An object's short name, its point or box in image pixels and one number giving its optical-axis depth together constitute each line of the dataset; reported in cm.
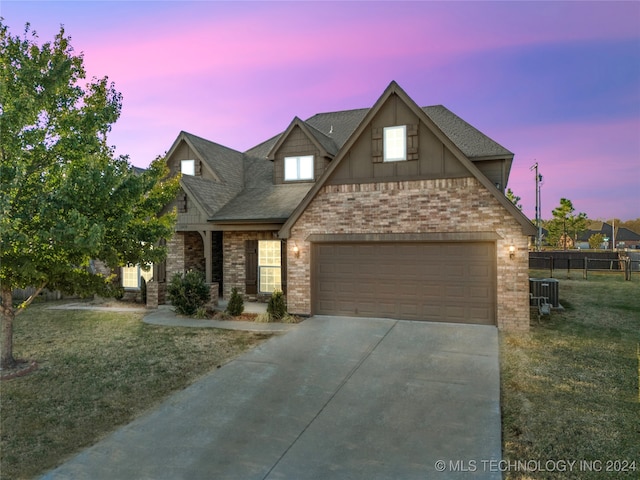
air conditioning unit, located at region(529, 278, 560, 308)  1477
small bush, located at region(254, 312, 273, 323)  1269
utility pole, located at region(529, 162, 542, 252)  4789
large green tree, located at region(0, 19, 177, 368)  709
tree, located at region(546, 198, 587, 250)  5972
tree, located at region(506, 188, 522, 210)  6221
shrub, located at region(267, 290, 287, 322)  1279
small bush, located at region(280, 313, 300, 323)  1255
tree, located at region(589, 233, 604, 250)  7575
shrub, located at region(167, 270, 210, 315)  1355
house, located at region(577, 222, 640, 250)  9625
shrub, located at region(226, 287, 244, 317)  1336
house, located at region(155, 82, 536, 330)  1122
